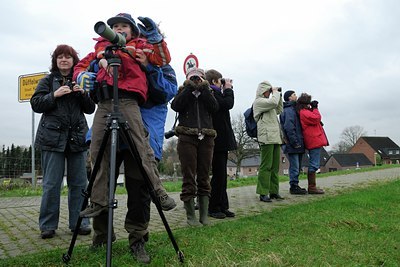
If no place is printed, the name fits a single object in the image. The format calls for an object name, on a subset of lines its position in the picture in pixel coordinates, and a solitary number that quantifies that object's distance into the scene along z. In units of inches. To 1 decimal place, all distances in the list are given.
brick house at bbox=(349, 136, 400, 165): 3056.8
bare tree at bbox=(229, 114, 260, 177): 1761.8
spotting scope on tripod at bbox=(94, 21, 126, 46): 92.3
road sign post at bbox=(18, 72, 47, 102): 437.1
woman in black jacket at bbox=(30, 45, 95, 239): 158.1
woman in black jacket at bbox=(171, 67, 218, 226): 179.9
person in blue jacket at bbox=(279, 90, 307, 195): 288.0
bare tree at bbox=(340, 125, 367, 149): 3479.3
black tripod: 96.9
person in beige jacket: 254.1
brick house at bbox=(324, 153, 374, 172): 3011.8
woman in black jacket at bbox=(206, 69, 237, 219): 205.9
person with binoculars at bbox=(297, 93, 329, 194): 289.7
